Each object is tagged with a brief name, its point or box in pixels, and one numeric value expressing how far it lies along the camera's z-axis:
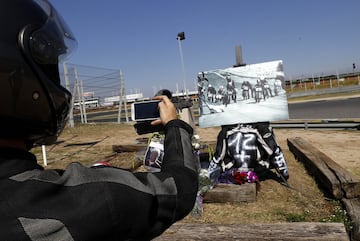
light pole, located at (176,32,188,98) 16.25
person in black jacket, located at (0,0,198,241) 0.82
